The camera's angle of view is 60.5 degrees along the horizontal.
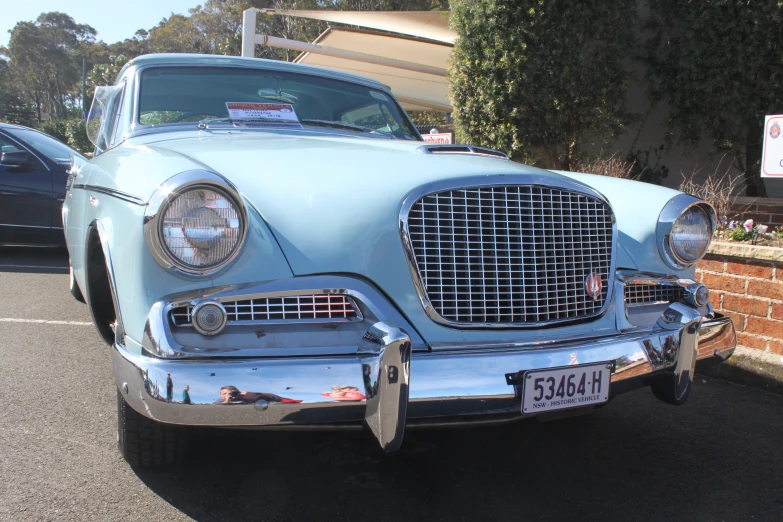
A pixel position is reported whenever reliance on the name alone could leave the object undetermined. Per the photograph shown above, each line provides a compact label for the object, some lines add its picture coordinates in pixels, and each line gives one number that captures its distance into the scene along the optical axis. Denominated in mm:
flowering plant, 4352
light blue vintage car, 1874
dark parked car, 6602
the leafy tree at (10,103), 56375
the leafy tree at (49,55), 56344
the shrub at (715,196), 5000
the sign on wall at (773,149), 4195
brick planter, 3777
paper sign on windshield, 3295
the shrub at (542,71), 7445
